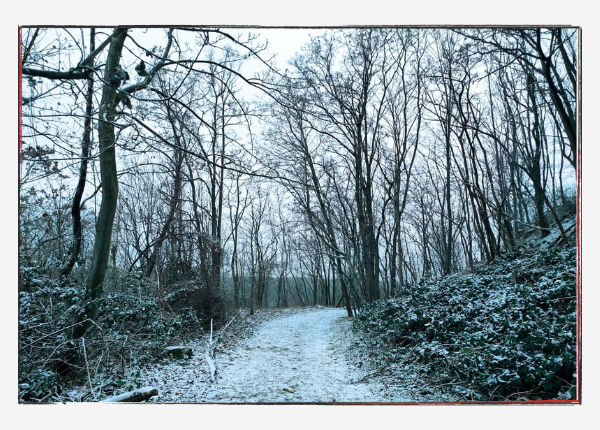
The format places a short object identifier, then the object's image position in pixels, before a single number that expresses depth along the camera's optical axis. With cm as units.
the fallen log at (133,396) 254
